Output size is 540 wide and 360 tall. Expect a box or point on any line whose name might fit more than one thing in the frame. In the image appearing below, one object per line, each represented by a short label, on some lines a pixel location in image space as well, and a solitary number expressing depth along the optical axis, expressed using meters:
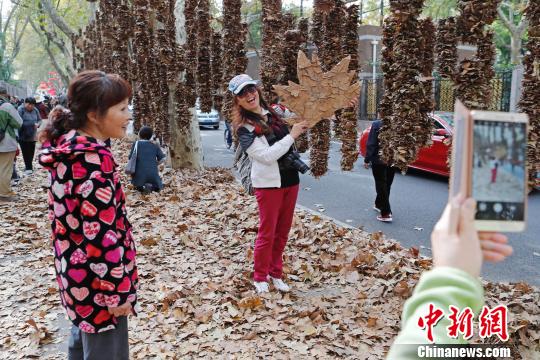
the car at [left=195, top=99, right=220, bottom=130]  22.57
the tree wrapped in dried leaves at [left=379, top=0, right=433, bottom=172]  2.98
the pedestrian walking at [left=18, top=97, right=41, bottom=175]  10.02
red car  8.52
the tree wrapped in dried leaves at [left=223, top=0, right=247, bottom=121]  5.37
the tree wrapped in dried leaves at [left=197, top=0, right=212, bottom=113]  6.41
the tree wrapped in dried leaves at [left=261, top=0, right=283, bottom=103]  4.71
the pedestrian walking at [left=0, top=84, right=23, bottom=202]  7.86
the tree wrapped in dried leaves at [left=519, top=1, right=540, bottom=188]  2.54
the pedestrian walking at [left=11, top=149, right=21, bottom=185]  9.80
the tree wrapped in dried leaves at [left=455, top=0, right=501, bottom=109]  2.62
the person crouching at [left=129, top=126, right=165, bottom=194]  8.04
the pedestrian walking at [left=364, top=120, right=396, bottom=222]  6.51
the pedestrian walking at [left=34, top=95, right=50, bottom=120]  15.10
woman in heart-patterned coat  2.00
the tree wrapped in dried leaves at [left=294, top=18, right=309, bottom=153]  4.72
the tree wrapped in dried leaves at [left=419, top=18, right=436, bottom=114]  3.13
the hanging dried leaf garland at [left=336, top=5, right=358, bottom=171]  3.82
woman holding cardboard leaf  3.72
